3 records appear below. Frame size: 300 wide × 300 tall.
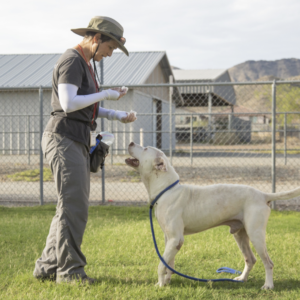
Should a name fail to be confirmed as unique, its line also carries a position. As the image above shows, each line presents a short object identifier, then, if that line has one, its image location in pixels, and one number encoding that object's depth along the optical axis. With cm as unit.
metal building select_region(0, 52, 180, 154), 1566
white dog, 303
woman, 303
